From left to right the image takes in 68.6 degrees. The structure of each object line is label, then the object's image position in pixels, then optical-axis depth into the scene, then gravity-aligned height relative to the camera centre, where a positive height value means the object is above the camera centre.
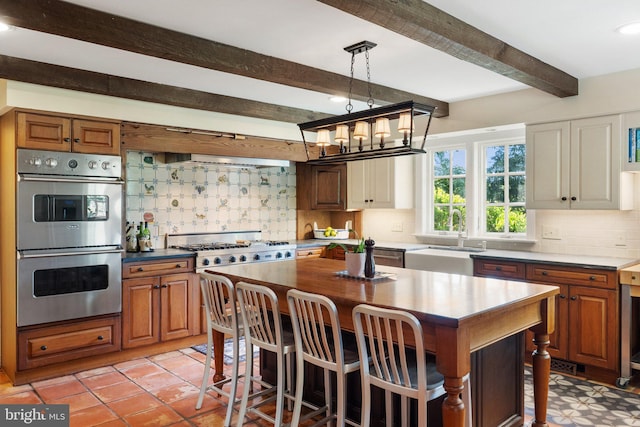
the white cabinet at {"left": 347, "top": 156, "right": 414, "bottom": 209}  5.46 +0.29
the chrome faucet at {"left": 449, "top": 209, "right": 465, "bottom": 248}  4.96 -0.27
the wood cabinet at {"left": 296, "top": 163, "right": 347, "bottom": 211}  5.85 +0.27
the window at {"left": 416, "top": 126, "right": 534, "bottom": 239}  4.76 +0.23
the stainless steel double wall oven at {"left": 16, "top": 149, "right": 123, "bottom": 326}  3.52 -0.20
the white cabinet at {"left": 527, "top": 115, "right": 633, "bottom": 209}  3.71 +0.34
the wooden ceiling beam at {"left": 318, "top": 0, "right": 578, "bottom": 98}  2.21 +0.95
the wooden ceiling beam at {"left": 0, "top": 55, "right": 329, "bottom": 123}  3.41 +1.01
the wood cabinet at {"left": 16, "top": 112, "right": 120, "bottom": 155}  3.55 +0.61
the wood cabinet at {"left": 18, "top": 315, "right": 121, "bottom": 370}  3.54 -1.04
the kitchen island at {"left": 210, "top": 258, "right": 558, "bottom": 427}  1.94 -0.45
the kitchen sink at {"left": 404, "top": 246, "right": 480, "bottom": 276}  4.23 -0.50
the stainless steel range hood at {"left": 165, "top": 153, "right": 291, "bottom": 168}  4.55 +0.49
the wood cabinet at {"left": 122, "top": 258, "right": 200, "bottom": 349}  4.03 -0.83
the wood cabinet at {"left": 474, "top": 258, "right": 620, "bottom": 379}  3.42 -0.82
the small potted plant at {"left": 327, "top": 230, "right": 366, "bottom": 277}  3.01 -0.35
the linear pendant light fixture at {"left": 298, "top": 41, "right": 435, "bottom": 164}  2.66 +0.52
